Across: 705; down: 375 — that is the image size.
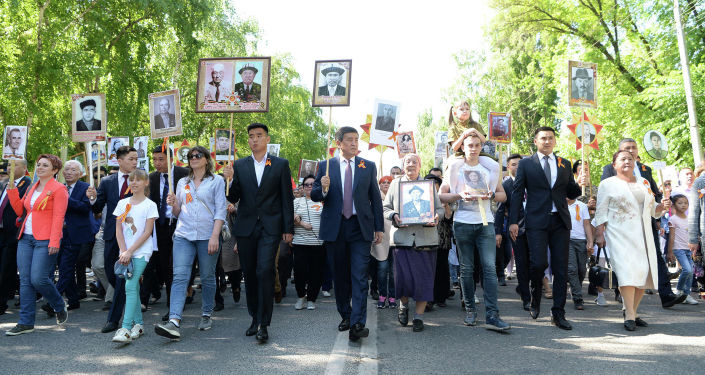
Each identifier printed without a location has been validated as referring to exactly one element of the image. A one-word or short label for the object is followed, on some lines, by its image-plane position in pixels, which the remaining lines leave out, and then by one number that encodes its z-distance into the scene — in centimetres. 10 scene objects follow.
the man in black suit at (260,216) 634
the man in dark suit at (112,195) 776
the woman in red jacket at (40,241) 684
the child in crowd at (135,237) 630
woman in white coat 688
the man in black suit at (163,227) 816
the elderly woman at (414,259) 695
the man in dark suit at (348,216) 641
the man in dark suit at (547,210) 707
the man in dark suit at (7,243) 806
